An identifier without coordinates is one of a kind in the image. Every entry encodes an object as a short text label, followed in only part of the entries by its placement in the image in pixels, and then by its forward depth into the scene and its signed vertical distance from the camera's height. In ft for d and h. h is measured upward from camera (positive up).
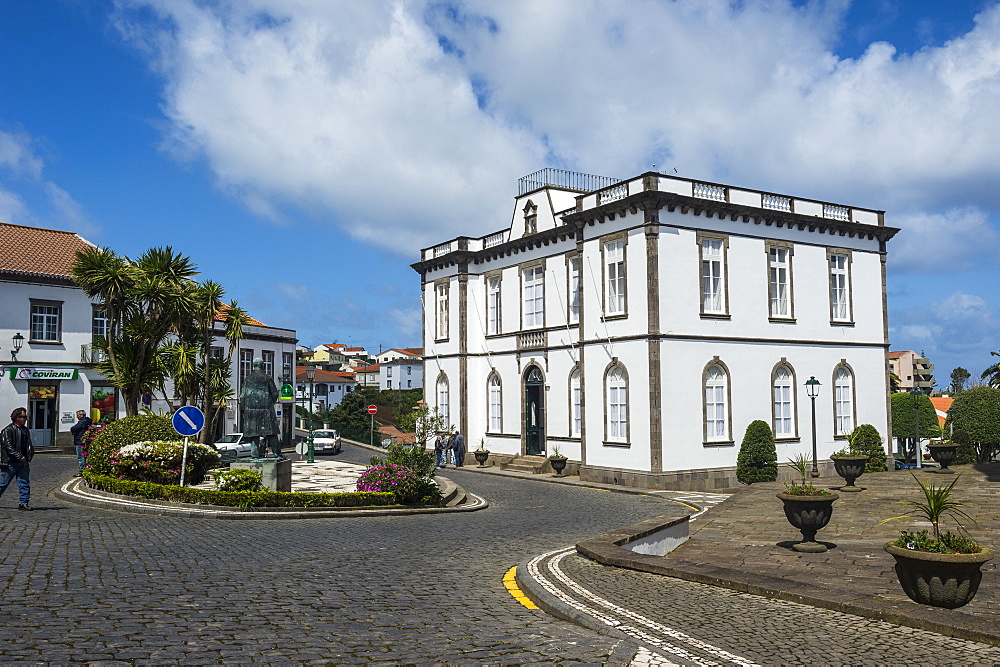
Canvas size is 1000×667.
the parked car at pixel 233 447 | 112.37 -6.64
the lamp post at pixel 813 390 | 88.53 +0.57
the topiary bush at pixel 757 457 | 88.48 -6.71
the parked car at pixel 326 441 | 141.18 -7.27
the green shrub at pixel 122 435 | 66.28 -2.96
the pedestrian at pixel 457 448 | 116.47 -7.16
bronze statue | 63.77 -0.82
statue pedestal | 60.54 -5.55
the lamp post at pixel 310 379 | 110.22 +2.92
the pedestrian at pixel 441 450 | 118.42 -7.59
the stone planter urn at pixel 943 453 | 77.05 -5.62
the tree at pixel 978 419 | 103.30 -3.25
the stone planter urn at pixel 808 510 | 40.04 -5.75
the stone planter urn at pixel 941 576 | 24.27 -5.53
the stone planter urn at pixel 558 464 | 99.04 -8.14
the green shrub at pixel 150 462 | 62.41 -4.72
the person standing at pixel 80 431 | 78.74 -2.87
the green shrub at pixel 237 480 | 55.93 -5.54
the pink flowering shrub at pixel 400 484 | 59.77 -6.31
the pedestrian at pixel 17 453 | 47.93 -3.06
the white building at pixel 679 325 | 86.69 +8.35
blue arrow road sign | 56.70 -1.39
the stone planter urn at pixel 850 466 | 65.98 -5.80
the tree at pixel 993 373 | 154.19 +3.94
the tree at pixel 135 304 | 86.63 +10.88
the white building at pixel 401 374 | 406.00 +12.24
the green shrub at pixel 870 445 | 98.89 -6.15
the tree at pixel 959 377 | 458.99 +9.71
